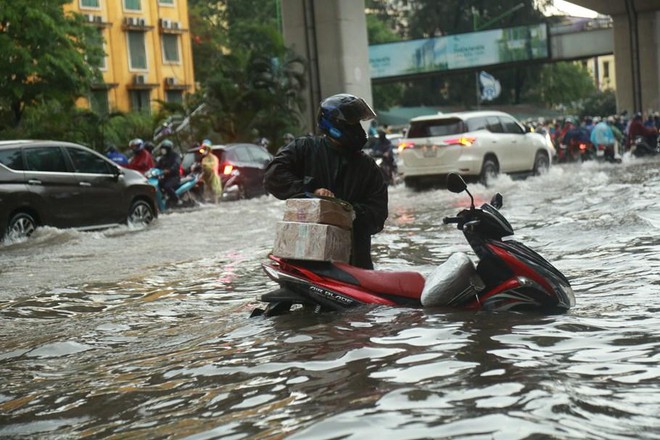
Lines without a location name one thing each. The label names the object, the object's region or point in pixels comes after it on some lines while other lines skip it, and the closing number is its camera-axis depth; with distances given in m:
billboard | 51.31
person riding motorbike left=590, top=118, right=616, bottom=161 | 31.12
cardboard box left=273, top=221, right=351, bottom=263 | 6.55
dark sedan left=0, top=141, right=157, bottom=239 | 15.66
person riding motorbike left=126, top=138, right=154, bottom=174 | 22.89
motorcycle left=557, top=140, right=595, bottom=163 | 32.06
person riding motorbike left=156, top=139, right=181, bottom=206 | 22.69
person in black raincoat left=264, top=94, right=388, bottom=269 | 6.86
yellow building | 54.56
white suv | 22.91
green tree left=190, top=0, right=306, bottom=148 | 30.17
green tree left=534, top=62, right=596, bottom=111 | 72.75
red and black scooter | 6.52
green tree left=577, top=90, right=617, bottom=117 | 68.88
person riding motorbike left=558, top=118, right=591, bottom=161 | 32.25
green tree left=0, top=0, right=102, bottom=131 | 30.11
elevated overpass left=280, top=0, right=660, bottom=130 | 29.52
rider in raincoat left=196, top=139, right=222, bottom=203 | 23.23
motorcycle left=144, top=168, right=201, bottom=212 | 22.45
